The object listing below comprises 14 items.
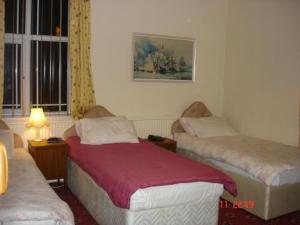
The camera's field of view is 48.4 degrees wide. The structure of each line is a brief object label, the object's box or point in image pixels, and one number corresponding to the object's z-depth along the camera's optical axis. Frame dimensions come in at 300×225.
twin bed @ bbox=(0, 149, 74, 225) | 2.03
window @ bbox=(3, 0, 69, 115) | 3.99
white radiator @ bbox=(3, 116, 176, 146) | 3.99
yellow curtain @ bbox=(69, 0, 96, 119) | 4.17
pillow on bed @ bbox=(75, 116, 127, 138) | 4.06
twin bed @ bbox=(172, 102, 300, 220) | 3.17
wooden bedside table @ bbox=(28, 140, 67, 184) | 3.65
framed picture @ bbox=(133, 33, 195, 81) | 4.66
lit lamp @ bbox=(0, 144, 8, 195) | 1.46
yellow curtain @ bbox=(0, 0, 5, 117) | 3.76
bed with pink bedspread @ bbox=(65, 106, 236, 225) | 2.52
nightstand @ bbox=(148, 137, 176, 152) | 4.32
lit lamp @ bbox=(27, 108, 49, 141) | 3.77
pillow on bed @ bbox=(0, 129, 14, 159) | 3.40
